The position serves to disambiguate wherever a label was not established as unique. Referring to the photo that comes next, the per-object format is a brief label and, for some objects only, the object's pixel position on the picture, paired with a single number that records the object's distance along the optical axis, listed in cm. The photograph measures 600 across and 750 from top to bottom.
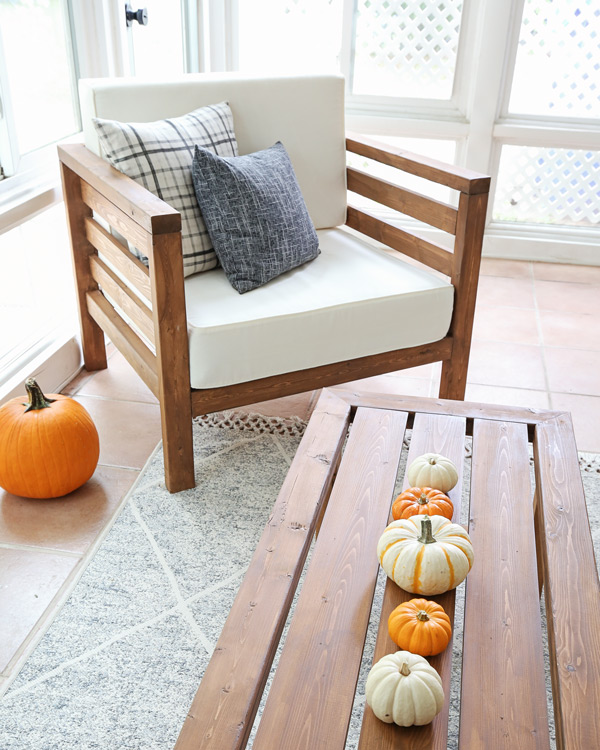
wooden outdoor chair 167
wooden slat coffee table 89
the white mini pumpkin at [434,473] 128
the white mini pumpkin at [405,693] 88
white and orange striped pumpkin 106
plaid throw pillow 177
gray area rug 125
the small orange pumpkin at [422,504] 120
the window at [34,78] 197
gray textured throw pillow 179
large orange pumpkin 169
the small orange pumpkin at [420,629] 97
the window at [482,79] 303
